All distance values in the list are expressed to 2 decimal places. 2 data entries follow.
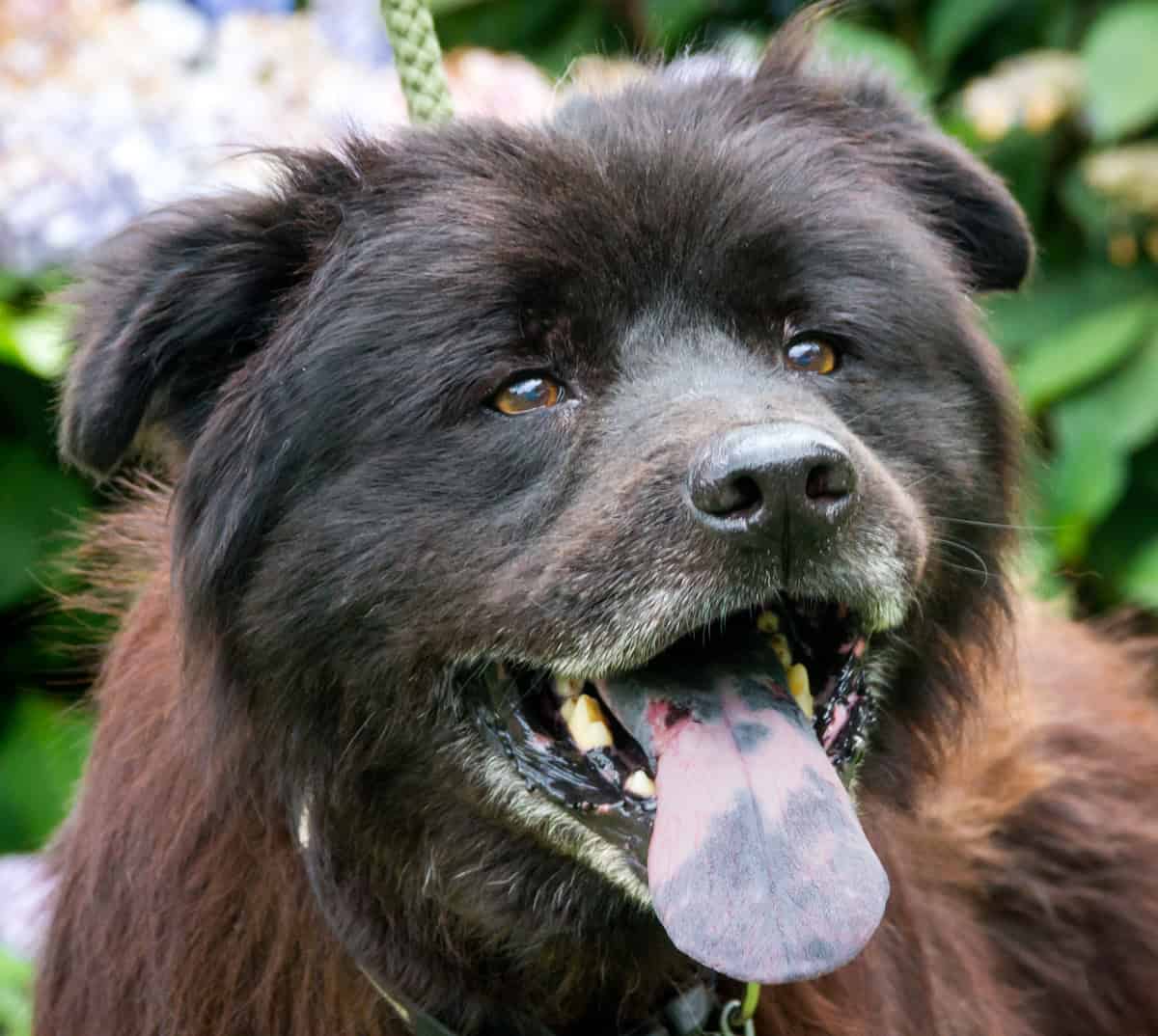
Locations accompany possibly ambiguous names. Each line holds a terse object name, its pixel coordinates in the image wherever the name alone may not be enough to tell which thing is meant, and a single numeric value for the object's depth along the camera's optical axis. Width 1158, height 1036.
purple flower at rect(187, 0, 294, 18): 6.92
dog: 2.48
